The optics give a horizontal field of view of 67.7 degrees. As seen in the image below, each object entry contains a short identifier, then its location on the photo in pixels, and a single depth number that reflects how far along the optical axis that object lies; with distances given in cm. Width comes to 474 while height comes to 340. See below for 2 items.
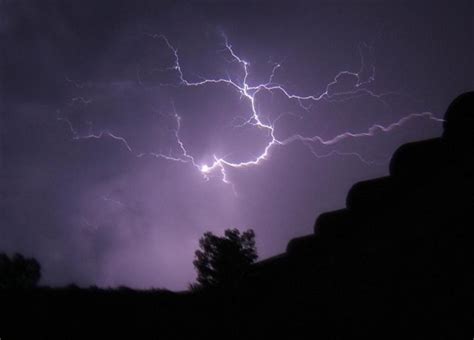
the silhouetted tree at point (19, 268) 1698
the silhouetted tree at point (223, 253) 1734
